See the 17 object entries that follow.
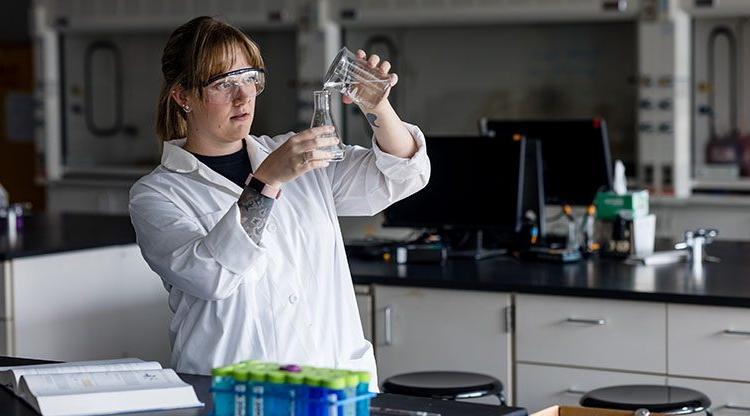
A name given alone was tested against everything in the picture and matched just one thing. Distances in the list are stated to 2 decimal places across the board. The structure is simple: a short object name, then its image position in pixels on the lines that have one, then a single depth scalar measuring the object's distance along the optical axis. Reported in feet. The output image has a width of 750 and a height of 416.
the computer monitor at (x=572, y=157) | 14.15
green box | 13.24
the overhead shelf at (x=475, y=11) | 20.07
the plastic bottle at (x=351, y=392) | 5.73
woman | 7.59
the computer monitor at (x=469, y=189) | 13.53
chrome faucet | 12.78
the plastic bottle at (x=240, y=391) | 5.85
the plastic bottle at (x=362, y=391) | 5.80
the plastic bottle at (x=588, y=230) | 14.01
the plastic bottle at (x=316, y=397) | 5.67
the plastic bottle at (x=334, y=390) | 5.66
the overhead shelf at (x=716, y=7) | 19.24
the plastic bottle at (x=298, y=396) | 5.71
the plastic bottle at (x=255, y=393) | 5.81
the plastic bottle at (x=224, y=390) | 5.93
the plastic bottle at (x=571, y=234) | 13.85
